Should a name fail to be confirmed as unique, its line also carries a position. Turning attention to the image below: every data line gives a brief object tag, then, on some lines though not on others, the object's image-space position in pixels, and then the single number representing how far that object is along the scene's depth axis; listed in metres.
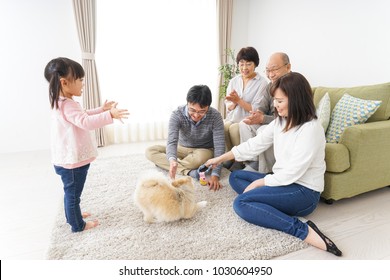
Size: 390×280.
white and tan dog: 1.46
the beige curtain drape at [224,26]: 3.76
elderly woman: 2.25
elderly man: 2.01
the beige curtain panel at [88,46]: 3.04
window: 3.29
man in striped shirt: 1.88
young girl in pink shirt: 1.28
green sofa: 1.64
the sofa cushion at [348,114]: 1.87
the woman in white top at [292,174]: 1.35
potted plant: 3.61
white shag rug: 1.29
